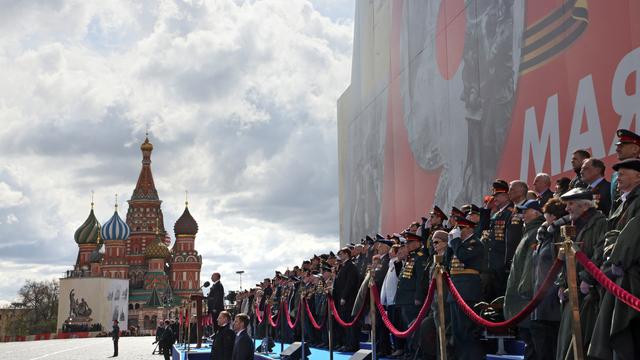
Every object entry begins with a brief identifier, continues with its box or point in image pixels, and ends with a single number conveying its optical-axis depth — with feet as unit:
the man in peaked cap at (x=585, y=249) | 16.35
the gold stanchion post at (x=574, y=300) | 15.88
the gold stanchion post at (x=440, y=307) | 21.62
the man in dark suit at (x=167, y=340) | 74.18
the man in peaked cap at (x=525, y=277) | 19.49
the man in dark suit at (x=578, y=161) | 22.00
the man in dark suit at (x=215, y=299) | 47.83
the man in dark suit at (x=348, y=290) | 34.76
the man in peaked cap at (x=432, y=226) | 29.19
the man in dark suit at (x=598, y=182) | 19.66
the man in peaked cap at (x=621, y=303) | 15.07
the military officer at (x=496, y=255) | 24.21
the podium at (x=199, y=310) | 51.37
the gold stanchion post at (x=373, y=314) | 26.13
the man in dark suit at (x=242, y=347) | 30.68
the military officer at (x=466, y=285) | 23.04
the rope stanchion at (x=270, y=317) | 41.86
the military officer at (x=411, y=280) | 27.89
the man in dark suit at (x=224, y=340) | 33.81
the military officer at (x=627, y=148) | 18.40
